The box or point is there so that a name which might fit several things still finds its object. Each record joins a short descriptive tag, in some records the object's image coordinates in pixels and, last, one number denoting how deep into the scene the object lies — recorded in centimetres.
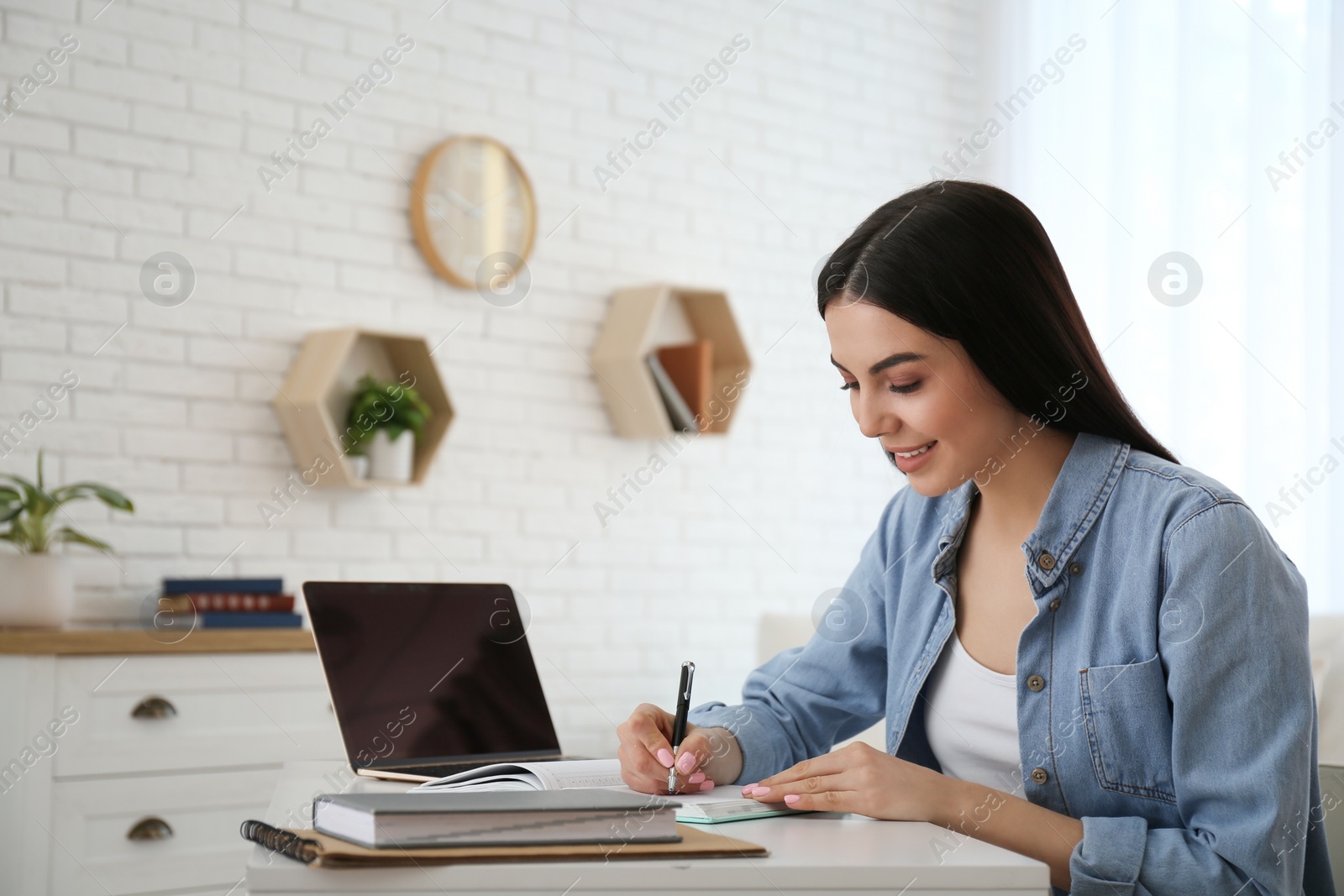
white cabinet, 255
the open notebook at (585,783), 125
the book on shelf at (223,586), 298
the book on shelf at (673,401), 380
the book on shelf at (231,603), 292
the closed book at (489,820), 96
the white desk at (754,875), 92
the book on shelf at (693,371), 380
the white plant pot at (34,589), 271
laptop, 150
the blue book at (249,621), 290
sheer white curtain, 328
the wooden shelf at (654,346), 377
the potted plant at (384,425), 334
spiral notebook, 92
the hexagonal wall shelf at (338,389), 325
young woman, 124
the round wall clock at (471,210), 357
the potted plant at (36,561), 272
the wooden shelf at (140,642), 259
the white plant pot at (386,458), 337
